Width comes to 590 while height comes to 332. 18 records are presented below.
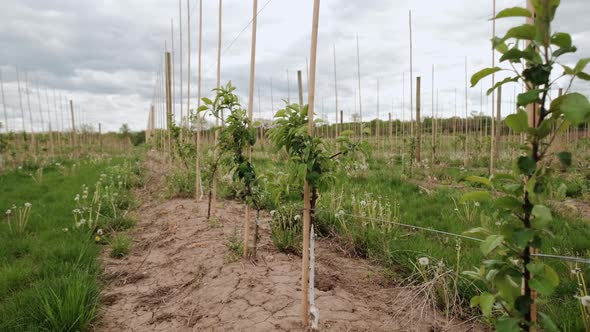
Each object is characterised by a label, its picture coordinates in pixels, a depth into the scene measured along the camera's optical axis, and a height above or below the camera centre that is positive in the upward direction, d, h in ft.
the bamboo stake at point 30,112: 51.50 +5.10
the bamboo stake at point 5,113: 52.20 +4.87
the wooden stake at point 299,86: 46.48 +7.39
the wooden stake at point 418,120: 32.78 +2.03
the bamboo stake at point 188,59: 21.83 +5.16
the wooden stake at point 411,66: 31.17 +6.44
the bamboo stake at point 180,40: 25.47 +7.27
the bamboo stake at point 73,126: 62.49 +3.61
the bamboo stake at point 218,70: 16.12 +3.32
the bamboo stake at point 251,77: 11.44 +2.11
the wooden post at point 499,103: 27.32 +2.90
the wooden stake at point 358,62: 39.75 +8.75
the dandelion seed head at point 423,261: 8.78 -2.87
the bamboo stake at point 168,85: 32.24 +5.37
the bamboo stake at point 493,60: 20.55 +4.79
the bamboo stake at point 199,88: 19.61 +3.09
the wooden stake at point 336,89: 42.98 +6.35
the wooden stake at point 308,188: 7.20 -0.89
